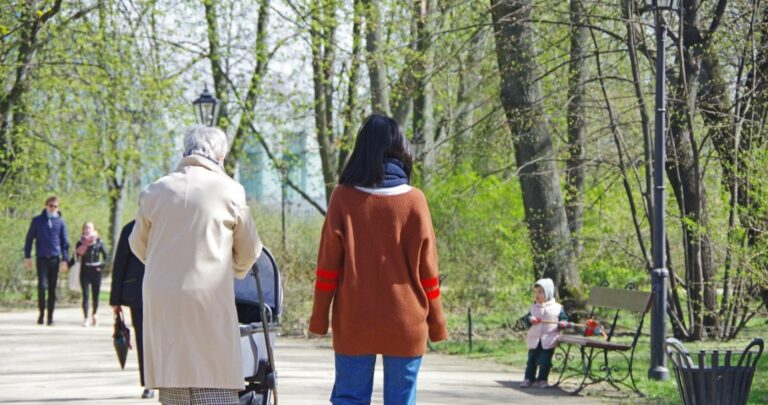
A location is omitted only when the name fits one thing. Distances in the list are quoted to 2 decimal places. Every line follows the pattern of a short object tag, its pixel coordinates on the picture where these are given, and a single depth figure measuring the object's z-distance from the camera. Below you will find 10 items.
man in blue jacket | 38.67
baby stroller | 13.23
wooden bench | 22.24
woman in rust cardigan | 12.32
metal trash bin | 16.01
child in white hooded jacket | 23.04
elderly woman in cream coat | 12.13
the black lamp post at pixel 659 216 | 23.88
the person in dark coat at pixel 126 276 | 17.40
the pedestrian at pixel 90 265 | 39.74
